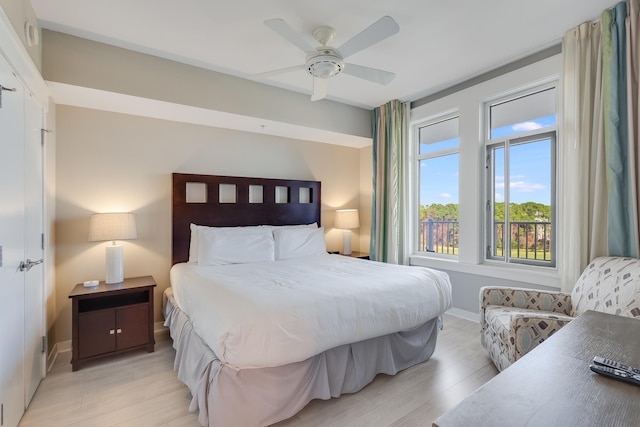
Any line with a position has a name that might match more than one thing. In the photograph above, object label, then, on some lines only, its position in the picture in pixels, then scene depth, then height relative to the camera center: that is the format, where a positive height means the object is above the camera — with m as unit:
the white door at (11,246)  1.65 -0.20
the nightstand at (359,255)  4.61 -0.65
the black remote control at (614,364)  0.91 -0.47
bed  1.71 -0.67
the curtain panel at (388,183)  4.29 +0.44
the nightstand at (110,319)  2.55 -0.95
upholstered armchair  1.95 -0.70
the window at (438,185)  4.02 +0.38
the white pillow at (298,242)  3.69 -0.38
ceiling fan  2.05 +1.22
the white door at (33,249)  2.05 -0.27
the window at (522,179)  3.12 +0.37
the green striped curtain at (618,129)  2.30 +0.66
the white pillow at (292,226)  3.89 -0.19
